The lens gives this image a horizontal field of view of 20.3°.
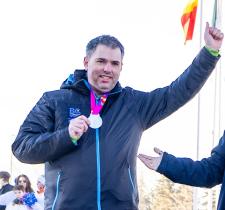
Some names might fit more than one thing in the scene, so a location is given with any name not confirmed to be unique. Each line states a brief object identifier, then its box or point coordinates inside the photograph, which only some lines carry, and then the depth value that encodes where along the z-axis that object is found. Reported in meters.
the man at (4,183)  11.64
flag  10.36
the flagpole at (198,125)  10.18
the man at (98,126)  3.60
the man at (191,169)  3.75
